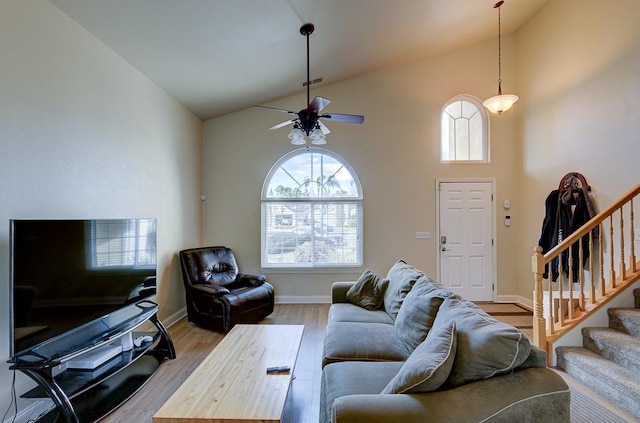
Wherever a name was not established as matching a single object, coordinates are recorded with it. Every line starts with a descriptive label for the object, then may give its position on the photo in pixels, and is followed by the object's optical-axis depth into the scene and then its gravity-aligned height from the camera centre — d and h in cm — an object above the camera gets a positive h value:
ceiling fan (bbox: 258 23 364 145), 296 +97
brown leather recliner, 381 -102
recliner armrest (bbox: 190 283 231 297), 385 -95
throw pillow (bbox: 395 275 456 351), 207 -69
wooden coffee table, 157 -104
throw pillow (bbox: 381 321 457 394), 134 -69
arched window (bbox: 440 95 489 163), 527 +150
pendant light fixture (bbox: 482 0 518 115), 408 +156
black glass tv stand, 192 -120
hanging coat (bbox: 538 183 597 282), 380 -5
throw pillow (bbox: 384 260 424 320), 273 -67
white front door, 516 -44
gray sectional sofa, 126 -77
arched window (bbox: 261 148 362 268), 520 +2
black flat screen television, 190 -44
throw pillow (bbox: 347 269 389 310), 319 -83
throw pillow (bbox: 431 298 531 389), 136 -63
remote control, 202 -103
